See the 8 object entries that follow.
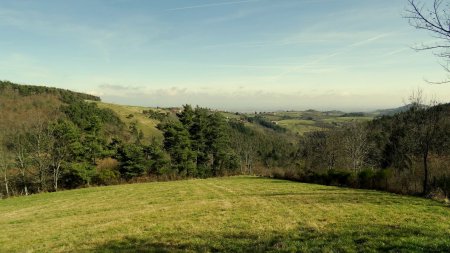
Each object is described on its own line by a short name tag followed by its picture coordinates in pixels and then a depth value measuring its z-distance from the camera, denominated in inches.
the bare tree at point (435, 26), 388.5
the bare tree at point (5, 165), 2268.3
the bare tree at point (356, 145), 2396.7
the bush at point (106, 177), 2362.2
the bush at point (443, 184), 1080.2
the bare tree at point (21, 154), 2310.5
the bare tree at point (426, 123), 1210.0
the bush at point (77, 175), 2226.9
